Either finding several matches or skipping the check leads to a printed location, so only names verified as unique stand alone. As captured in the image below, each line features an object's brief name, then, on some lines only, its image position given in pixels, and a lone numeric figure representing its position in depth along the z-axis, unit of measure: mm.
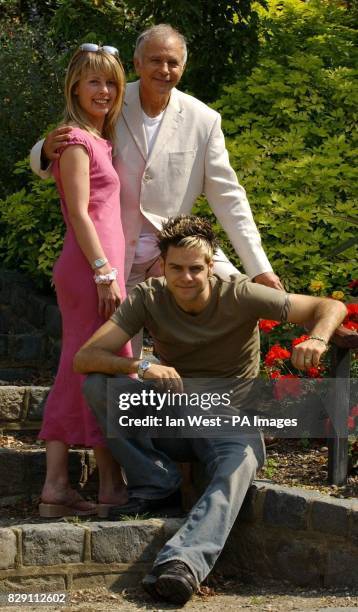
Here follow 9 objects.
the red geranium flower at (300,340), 7283
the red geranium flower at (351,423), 7828
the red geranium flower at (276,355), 8110
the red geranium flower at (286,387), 8232
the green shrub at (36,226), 10700
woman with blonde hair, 7424
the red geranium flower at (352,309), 8226
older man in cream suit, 7770
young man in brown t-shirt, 7129
